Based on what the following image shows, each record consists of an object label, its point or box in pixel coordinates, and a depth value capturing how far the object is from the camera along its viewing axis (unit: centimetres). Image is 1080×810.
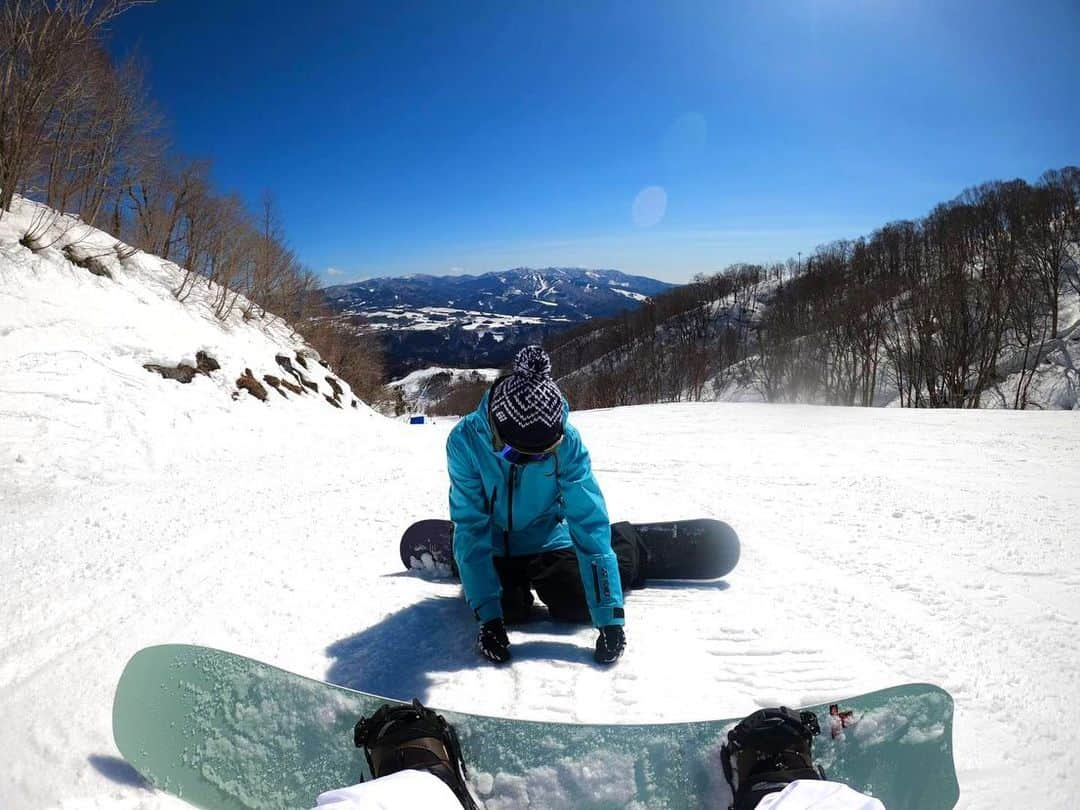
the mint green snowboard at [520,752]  148
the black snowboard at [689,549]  291
